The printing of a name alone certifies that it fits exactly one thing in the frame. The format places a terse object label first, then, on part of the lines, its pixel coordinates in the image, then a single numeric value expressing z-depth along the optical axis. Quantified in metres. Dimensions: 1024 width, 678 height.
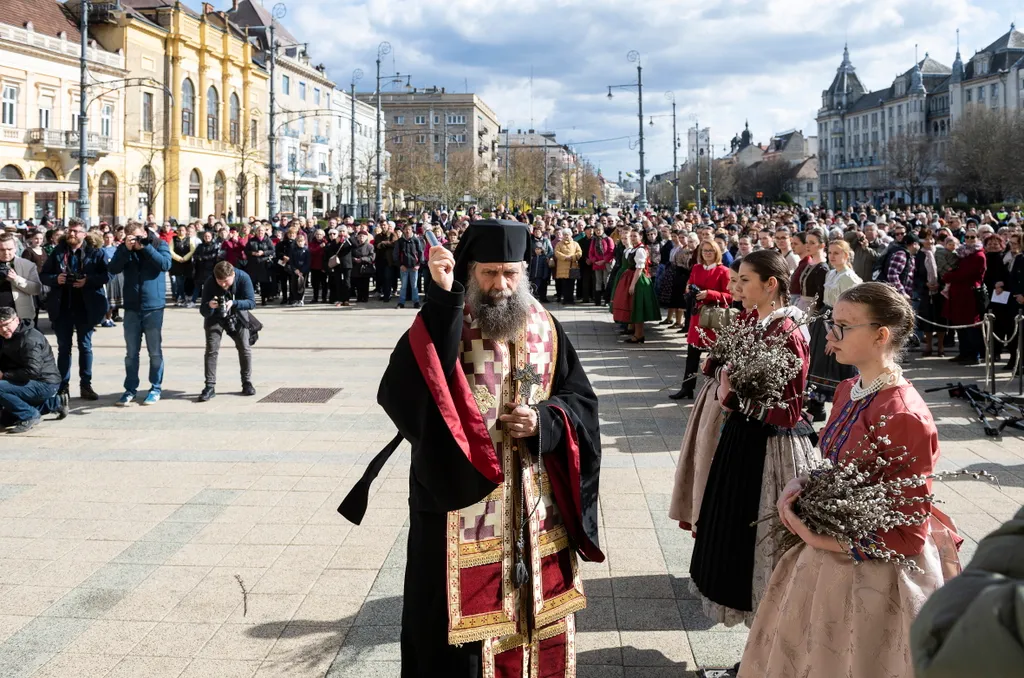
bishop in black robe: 3.36
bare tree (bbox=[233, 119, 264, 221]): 62.56
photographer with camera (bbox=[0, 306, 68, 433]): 9.29
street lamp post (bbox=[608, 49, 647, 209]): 38.16
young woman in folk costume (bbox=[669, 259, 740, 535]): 4.60
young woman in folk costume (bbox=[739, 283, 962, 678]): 3.04
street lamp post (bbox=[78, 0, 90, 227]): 26.94
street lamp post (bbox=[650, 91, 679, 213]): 53.27
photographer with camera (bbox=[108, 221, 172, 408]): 10.71
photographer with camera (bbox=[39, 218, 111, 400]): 10.93
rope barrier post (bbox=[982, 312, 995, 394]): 10.50
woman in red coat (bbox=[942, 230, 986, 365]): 13.64
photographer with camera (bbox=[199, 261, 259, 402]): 11.07
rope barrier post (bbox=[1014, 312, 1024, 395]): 10.77
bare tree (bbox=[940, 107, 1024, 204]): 67.62
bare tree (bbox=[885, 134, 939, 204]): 100.69
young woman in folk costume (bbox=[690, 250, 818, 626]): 4.14
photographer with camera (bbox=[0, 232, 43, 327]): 10.54
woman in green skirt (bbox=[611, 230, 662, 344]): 15.97
